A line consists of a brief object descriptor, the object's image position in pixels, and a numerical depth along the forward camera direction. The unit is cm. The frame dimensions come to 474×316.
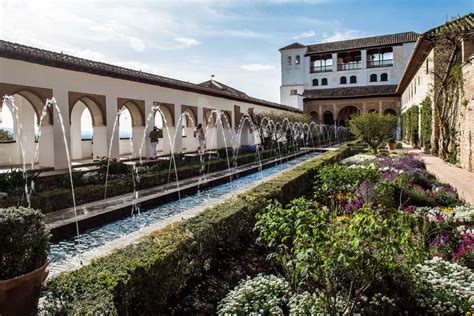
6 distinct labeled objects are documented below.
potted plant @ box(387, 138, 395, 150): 2211
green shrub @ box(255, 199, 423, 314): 279
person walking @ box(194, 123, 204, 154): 1721
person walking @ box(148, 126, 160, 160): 1595
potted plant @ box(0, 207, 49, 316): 281
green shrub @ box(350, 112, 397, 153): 1825
